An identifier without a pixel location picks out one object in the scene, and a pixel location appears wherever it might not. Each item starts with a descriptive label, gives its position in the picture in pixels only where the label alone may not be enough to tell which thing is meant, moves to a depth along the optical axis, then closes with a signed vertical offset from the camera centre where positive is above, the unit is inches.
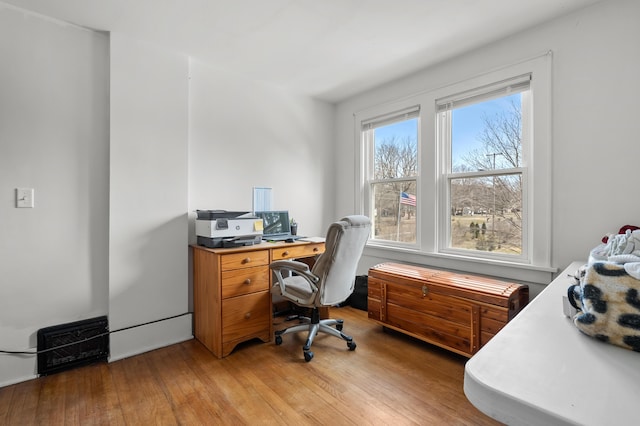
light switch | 78.0 +3.6
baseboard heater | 80.3 -37.5
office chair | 86.3 -19.7
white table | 21.2 -14.0
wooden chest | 79.3 -27.6
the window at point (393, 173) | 123.0 +16.3
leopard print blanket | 28.8 -9.7
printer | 95.2 -5.9
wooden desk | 89.7 -26.4
